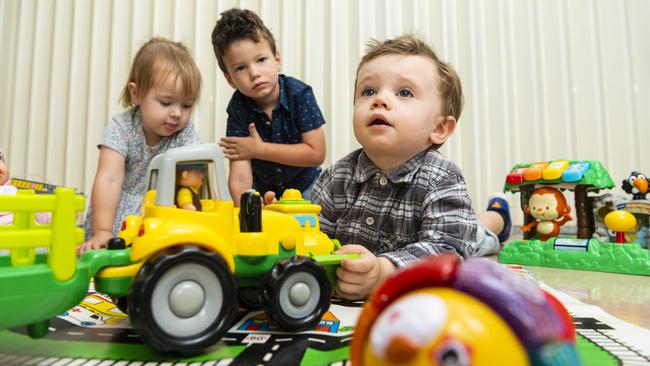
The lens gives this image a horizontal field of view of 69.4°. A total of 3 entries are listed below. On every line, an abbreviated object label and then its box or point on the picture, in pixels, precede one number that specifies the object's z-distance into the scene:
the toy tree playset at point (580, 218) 1.25
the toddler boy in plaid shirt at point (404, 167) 0.86
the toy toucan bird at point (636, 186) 1.36
